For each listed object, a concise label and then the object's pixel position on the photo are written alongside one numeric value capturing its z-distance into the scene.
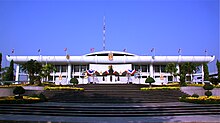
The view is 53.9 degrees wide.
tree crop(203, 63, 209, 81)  55.11
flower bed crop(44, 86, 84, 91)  26.56
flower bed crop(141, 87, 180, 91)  26.94
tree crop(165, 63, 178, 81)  39.31
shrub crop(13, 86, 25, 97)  18.25
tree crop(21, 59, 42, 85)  34.59
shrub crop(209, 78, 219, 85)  29.64
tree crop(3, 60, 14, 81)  46.69
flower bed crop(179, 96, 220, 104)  17.12
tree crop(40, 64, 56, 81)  37.78
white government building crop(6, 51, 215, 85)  49.19
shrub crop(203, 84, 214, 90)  21.38
